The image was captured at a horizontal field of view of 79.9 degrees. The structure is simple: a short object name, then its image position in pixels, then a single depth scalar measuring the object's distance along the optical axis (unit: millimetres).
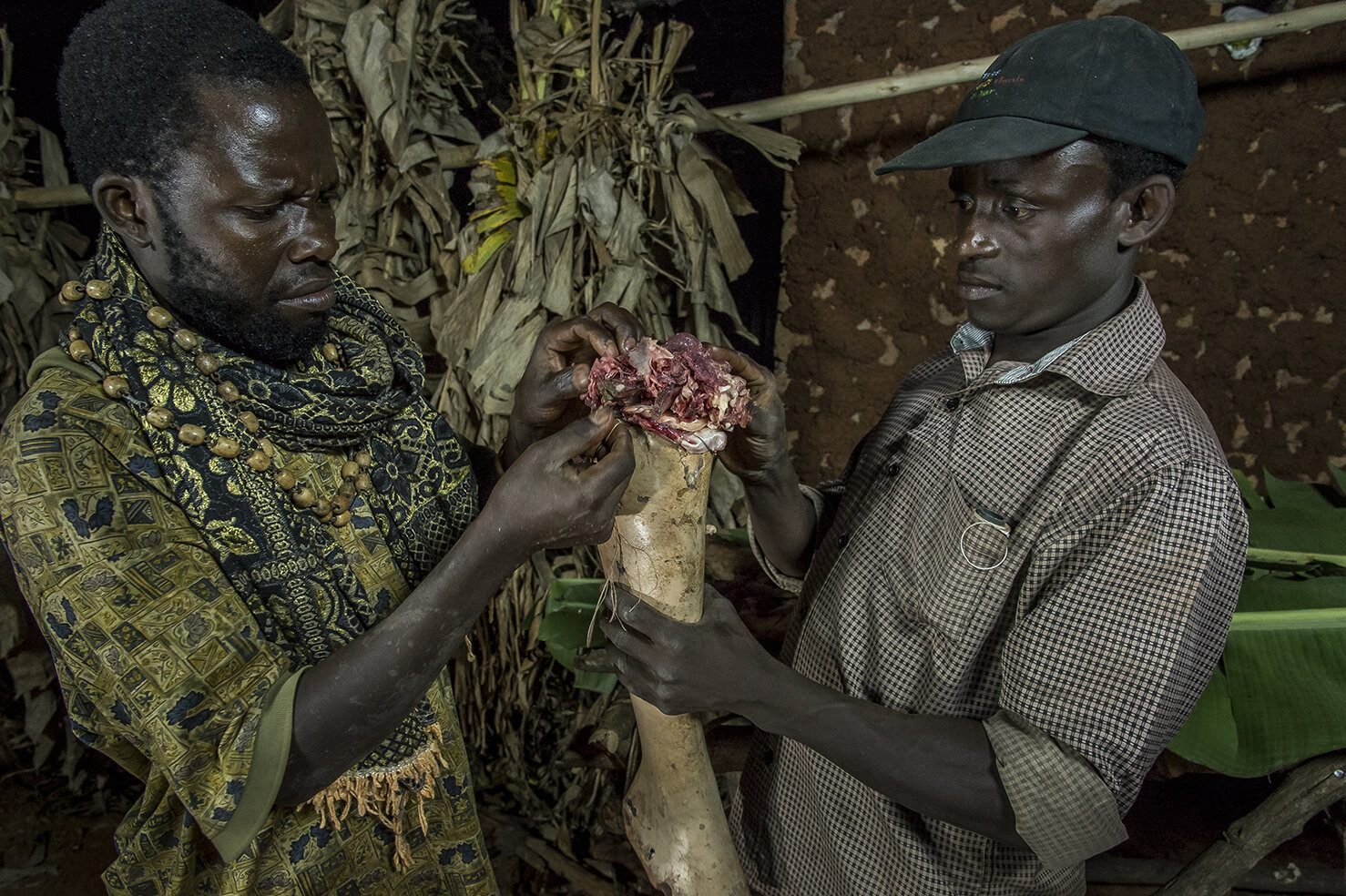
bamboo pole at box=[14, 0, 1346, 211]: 2090
